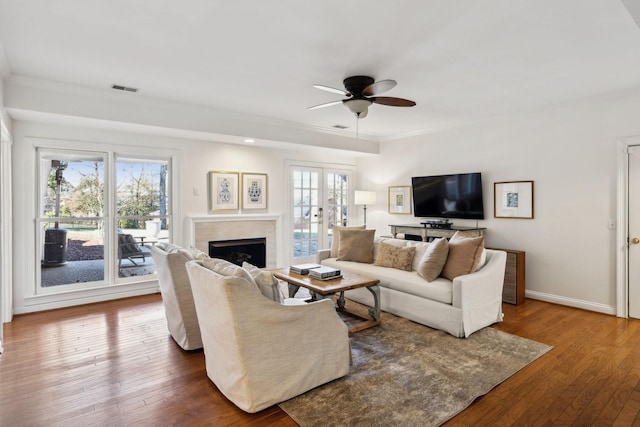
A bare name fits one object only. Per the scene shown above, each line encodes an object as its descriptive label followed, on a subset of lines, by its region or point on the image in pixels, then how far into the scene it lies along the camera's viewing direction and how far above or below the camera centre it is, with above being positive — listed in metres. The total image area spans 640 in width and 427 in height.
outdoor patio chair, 4.82 -0.50
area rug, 2.18 -1.24
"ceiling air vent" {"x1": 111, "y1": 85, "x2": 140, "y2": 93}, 3.78 +1.37
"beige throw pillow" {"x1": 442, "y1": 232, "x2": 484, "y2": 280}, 3.65 -0.49
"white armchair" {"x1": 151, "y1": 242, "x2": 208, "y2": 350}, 2.96 -0.70
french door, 6.52 +0.12
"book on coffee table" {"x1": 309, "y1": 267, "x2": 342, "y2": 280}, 3.63 -0.65
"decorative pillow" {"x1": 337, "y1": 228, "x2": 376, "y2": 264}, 4.75 -0.47
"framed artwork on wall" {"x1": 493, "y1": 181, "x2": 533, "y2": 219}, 4.72 +0.15
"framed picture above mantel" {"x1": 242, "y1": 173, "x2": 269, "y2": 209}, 5.80 +0.37
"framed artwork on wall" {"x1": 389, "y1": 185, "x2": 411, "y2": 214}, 6.29 +0.22
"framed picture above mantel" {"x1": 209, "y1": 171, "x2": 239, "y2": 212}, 5.43 +0.34
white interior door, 3.86 -0.24
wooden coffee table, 3.32 -0.71
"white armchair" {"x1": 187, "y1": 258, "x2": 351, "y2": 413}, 2.12 -0.83
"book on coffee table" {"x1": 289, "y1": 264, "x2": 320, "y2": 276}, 3.86 -0.63
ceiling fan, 3.37 +1.10
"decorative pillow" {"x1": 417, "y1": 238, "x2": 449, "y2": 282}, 3.77 -0.54
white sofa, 3.38 -0.89
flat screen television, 5.24 +0.24
